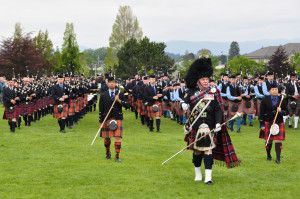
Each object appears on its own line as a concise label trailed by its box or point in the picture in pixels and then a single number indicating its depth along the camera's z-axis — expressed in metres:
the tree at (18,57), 35.03
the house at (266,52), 108.81
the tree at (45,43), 47.08
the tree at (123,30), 67.44
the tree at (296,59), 47.73
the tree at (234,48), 155.25
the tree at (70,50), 45.98
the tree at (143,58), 43.88
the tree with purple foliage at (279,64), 38.16
